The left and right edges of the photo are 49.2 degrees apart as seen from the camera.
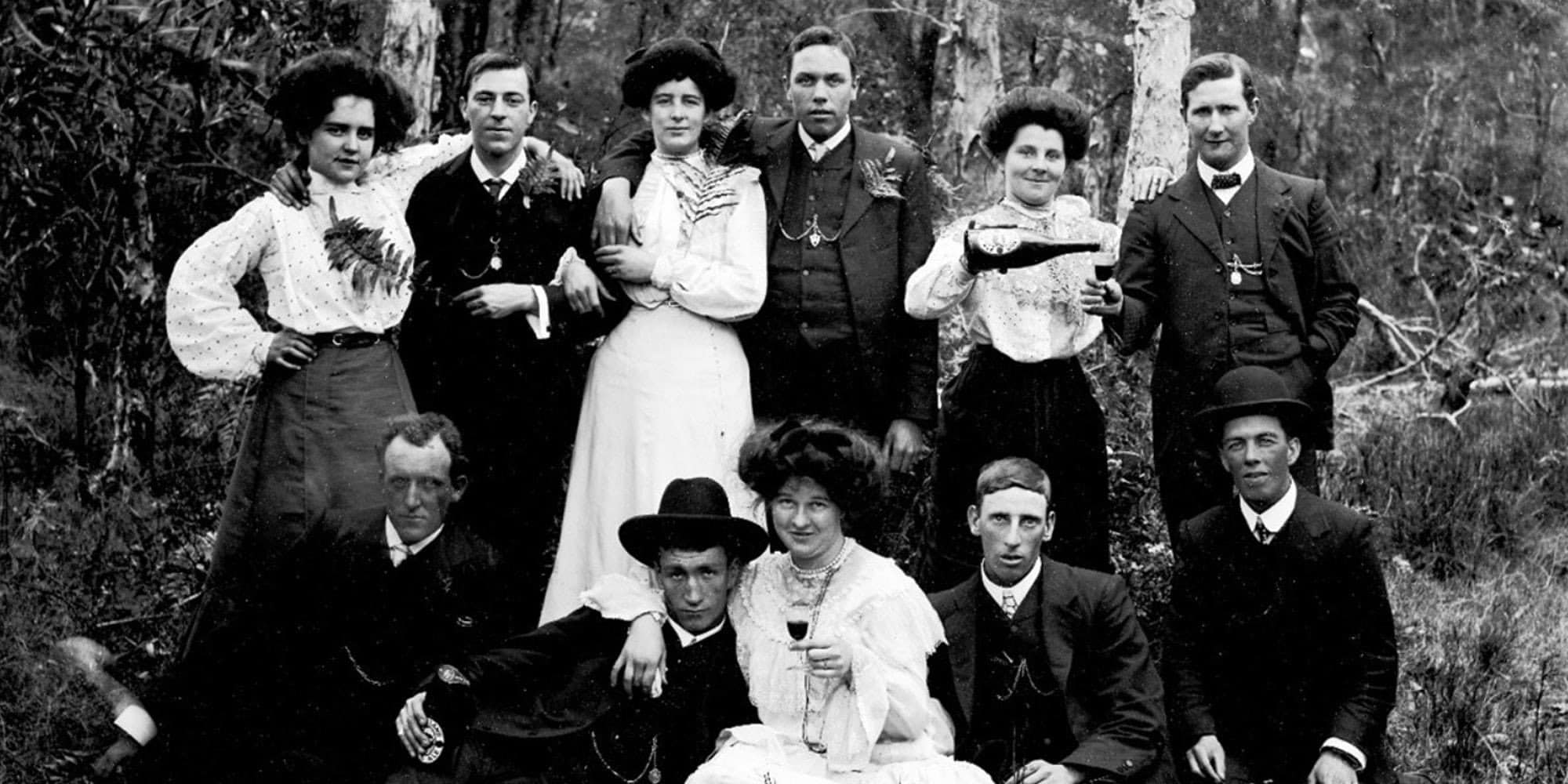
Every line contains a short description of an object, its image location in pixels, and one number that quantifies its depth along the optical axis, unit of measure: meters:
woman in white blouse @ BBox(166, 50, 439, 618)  5.15
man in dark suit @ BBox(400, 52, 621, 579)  5.41
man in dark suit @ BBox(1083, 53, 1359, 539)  5.30
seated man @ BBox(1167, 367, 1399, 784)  4.90
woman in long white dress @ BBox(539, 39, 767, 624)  5.27
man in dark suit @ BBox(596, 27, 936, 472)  5.31
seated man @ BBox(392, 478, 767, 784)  4.72
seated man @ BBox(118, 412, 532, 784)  4.75
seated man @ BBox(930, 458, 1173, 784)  4.74
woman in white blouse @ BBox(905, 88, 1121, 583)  5.24
